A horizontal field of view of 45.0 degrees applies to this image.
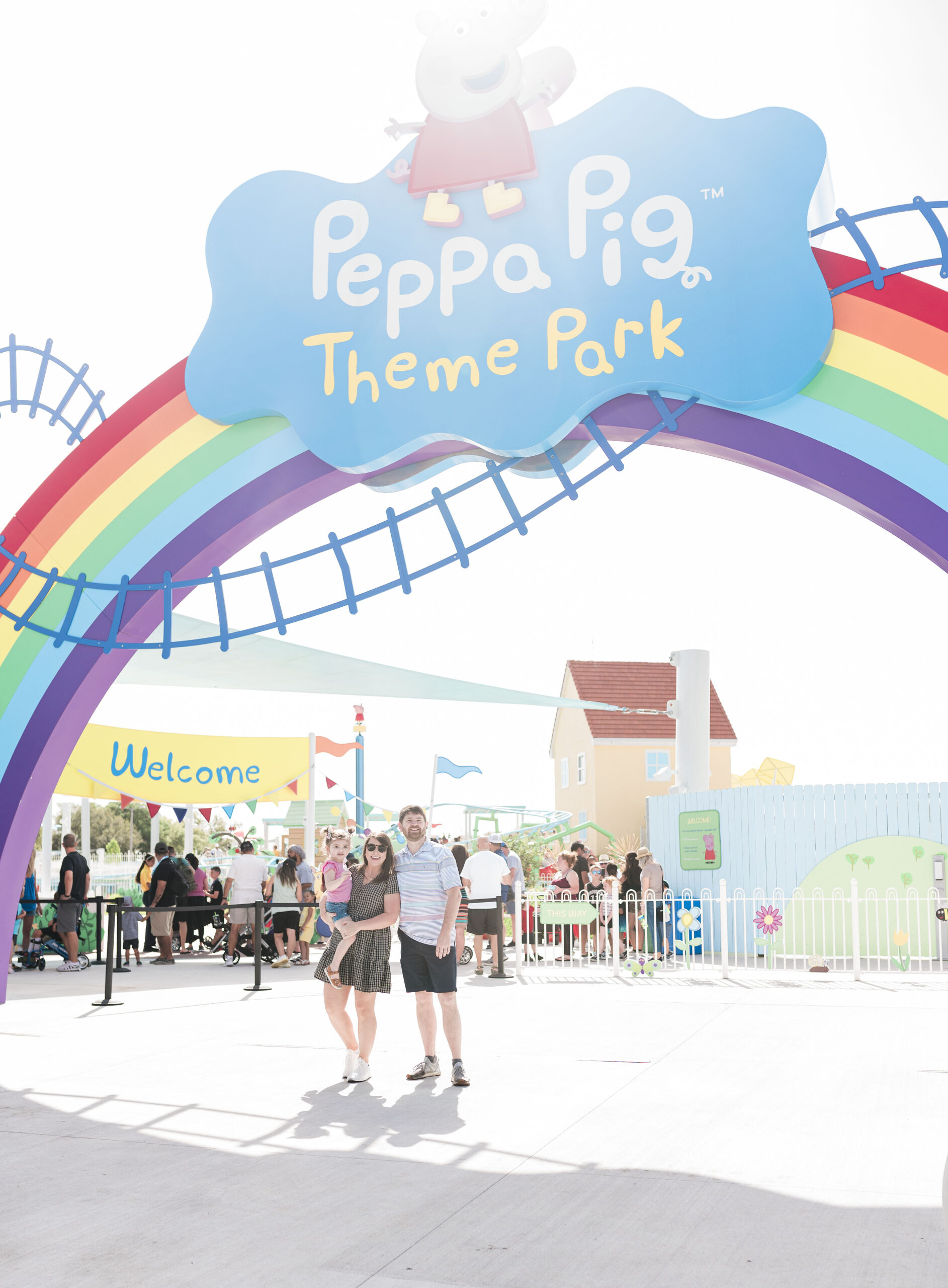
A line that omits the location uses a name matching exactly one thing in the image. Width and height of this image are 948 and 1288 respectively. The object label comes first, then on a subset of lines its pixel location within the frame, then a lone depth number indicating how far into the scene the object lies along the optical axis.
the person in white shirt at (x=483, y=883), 12.32
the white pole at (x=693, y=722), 20.39
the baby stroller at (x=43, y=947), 13.57
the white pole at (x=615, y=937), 13.03
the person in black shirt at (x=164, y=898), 14.22
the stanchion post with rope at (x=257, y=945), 11.55
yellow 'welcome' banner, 16.61
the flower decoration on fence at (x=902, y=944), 13.32
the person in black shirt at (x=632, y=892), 14.89
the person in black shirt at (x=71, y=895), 12.78
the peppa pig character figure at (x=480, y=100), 7.48
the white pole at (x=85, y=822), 18.09
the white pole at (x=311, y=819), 18.16
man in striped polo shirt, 6.82
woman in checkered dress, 6.87
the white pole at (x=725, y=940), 12.28
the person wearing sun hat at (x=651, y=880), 14.95
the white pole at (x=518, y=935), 12.77
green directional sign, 13.58
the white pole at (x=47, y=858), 17.14
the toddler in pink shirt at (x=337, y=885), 6.98
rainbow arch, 6.68
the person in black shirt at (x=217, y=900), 16.16
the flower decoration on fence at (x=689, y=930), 13.50
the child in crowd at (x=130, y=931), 14.12
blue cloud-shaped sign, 6.94
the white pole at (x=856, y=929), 12.41
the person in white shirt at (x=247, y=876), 14.04
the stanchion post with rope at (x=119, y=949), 12.88
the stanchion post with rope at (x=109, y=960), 9.73
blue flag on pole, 25.12
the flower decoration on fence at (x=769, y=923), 14.20
